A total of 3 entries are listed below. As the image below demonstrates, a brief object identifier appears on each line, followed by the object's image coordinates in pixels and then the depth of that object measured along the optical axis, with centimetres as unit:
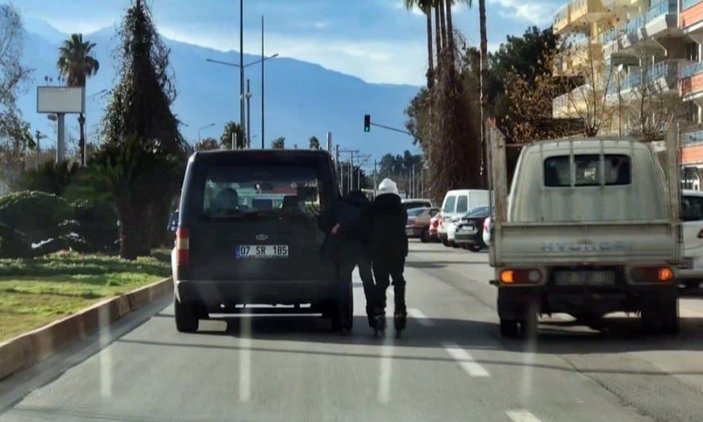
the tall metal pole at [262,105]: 6908
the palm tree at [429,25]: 5608
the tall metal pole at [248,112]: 6550
